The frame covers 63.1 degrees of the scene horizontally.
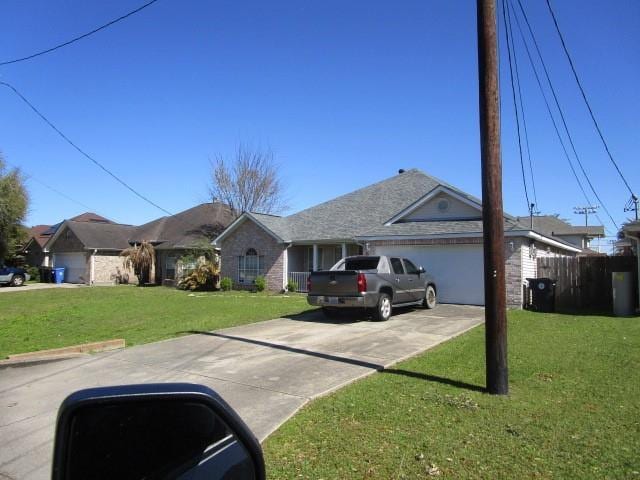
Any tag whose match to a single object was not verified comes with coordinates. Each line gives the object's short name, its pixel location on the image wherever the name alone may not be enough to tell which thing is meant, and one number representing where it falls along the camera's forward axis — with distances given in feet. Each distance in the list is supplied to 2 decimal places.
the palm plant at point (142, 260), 114.32
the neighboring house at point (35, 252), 145.48
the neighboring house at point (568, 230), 135.57
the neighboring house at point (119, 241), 114.52
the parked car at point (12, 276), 115.96
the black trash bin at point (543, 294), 55.01
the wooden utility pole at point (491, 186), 22.41
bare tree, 133.28
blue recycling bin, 130.34
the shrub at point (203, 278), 93.50
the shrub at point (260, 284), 85.87
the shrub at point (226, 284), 90.43
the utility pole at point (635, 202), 101.28
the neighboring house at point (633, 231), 51.20
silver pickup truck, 44.70
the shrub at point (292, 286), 83.97
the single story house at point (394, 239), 60.23
